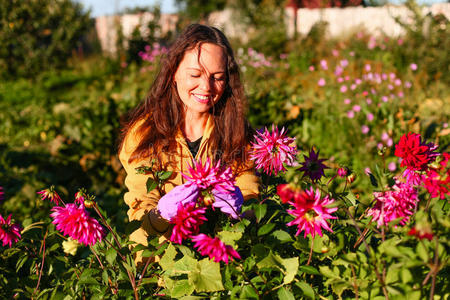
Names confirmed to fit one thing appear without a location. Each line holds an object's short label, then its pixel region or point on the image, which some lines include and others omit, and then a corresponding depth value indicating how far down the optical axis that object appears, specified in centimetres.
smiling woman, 159
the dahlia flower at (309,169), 106
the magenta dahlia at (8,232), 102
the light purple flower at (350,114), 383
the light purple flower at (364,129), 363
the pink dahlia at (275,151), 108
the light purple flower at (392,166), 326
